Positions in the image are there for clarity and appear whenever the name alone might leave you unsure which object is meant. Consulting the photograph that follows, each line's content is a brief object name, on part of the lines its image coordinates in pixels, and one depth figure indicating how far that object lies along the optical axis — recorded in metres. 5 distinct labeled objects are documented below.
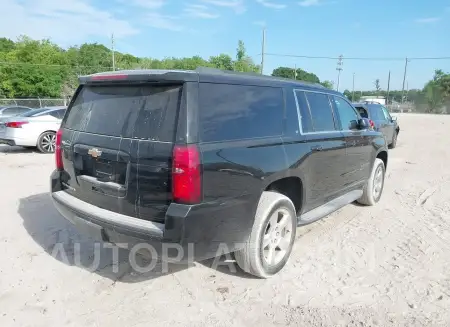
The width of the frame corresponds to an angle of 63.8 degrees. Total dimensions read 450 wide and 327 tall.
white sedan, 10.69
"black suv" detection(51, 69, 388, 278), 2.74
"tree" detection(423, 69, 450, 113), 67.87
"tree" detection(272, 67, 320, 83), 93.51
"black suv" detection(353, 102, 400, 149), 11.31
